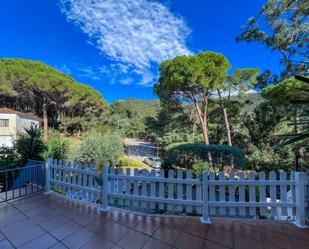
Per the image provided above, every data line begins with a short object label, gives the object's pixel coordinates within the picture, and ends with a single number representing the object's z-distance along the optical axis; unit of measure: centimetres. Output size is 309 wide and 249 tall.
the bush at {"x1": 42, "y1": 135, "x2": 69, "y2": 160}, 638
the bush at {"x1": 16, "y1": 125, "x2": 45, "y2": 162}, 665
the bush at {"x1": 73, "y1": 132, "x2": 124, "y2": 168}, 844
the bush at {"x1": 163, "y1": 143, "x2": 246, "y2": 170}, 748
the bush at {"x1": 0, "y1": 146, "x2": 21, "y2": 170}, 650
